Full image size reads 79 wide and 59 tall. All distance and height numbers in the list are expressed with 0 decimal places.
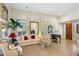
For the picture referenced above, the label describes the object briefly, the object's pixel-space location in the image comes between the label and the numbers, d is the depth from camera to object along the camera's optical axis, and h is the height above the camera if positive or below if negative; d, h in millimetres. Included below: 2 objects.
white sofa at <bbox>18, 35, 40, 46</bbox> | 2337 -607
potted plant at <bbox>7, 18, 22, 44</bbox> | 2155 +161
